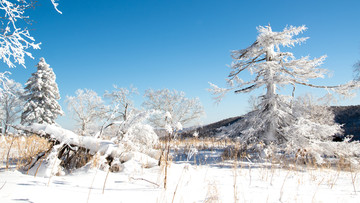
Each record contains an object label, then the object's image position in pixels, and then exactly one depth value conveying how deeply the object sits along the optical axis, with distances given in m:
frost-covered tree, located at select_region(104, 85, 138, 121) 22.29
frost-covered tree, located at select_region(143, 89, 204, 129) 23.36
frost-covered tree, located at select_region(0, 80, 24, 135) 24.45
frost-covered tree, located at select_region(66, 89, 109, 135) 24.69
